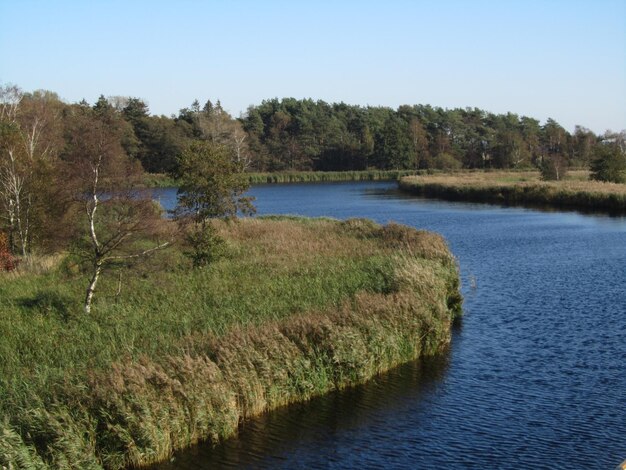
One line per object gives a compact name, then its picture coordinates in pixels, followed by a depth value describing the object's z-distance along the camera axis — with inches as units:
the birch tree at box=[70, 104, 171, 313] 887.1
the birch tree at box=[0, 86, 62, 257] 1284.4
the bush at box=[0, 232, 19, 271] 1146.0
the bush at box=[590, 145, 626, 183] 3216.0
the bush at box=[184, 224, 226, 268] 1186.0
